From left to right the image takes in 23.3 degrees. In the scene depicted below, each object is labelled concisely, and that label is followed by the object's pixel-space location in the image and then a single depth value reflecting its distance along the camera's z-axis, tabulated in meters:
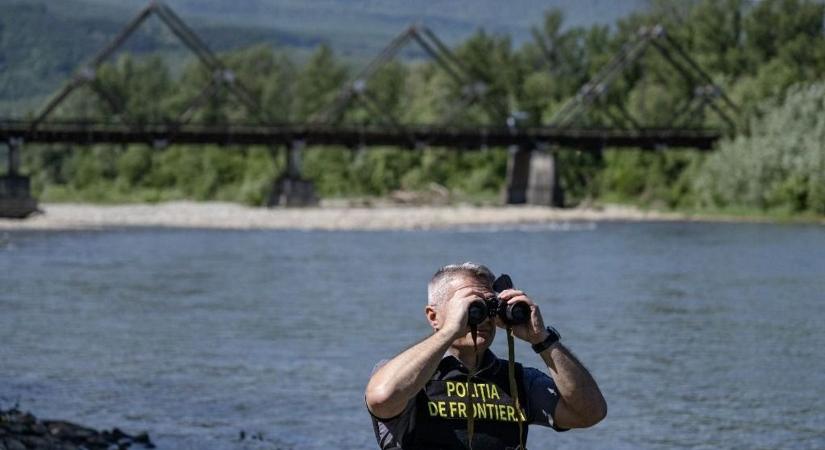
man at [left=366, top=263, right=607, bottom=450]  7.52
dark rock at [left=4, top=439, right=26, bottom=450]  18.02
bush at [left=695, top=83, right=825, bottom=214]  91.00
